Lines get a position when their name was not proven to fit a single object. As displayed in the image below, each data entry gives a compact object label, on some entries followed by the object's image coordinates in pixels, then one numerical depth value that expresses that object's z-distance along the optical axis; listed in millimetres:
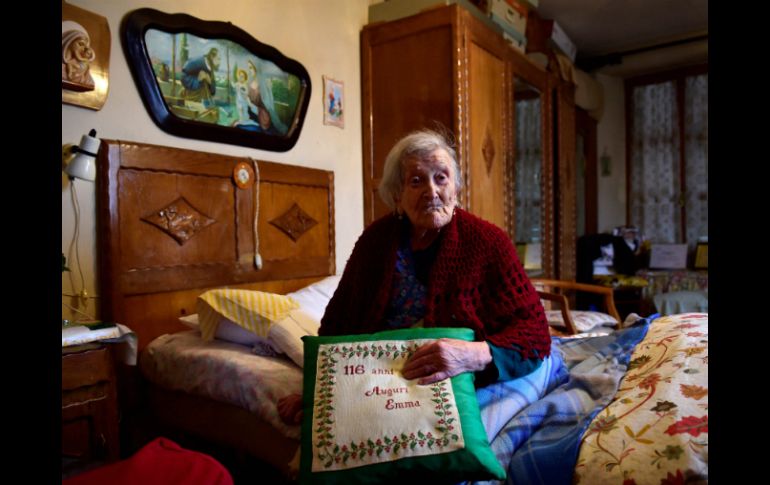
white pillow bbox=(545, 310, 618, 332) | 2768
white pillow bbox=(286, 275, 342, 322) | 2016
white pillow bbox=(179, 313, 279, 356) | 1654
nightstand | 1386
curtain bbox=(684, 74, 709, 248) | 4852
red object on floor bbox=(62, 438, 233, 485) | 950
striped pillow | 1671
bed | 971
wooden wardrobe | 2760
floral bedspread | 854
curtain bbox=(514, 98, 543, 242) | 3516
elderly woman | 1220
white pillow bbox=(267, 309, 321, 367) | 1543
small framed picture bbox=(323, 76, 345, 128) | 2742
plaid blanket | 982
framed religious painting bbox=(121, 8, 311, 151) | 1909
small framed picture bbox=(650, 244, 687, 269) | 4758
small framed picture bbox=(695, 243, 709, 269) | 4601
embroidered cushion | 934
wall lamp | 1633
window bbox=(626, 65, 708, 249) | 4879
